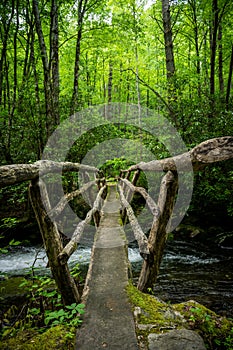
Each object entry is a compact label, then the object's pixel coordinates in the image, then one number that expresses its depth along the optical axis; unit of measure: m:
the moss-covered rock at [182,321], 1.73
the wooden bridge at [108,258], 1.67
